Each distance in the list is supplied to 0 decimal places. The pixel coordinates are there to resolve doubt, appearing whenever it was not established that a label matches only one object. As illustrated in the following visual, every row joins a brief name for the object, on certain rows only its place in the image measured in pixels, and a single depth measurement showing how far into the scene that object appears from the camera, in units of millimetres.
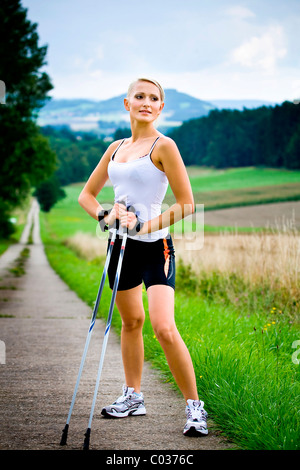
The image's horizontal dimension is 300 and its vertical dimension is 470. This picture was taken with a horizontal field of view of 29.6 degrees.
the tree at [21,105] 33844
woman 3455
